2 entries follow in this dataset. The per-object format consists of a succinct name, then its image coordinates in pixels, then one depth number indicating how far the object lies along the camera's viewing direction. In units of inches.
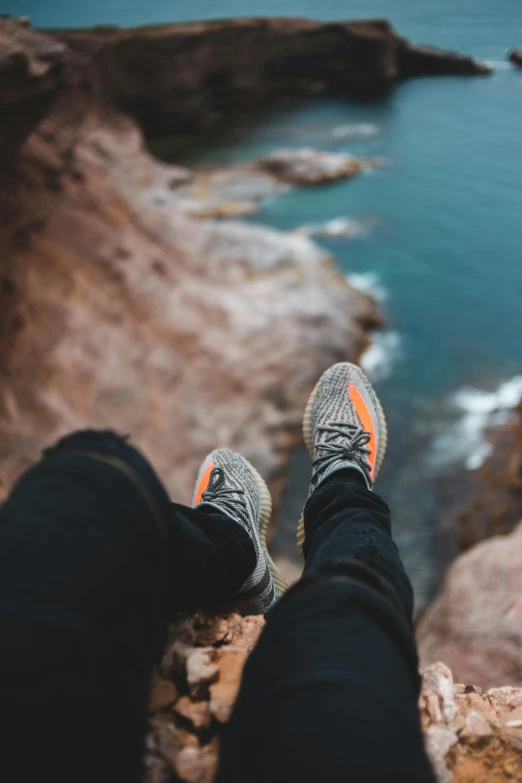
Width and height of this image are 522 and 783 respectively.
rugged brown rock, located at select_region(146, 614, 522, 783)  31.7
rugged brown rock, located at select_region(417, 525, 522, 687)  85.5
